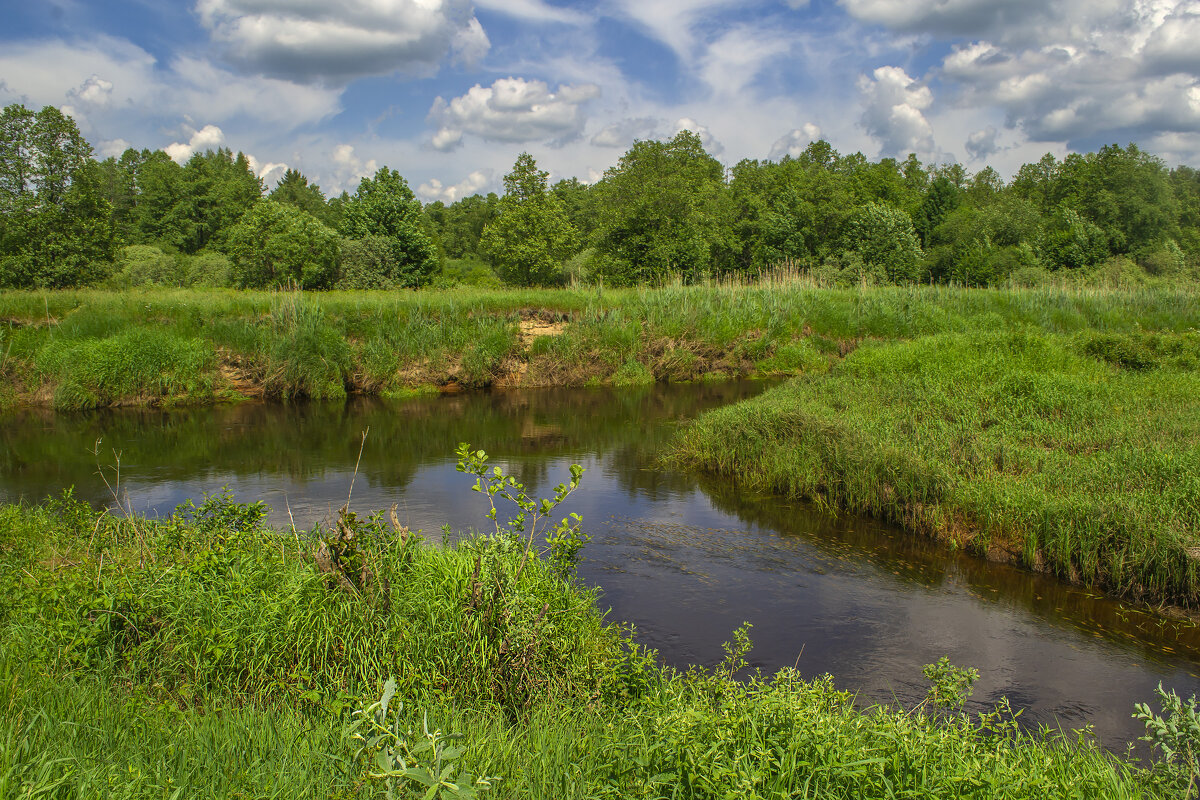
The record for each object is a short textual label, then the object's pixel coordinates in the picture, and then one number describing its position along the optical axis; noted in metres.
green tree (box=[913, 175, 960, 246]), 65.12
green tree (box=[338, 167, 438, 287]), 45.62
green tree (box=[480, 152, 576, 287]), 40.41
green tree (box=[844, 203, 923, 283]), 49.62
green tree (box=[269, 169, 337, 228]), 80.62
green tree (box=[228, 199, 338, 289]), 38.09
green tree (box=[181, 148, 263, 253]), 64.56
